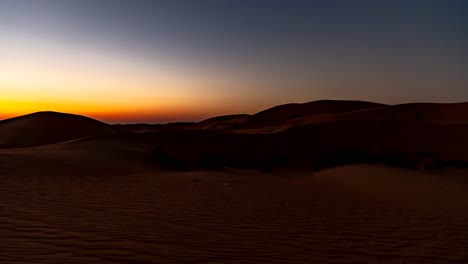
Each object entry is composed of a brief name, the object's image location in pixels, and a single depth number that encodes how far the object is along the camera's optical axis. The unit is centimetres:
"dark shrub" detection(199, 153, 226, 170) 2109
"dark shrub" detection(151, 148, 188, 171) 2056
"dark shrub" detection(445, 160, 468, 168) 1928
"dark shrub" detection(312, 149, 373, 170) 2108
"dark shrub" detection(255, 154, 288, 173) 2169
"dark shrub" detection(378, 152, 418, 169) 1925
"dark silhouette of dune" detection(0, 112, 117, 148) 4838
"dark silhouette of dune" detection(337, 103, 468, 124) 6094
